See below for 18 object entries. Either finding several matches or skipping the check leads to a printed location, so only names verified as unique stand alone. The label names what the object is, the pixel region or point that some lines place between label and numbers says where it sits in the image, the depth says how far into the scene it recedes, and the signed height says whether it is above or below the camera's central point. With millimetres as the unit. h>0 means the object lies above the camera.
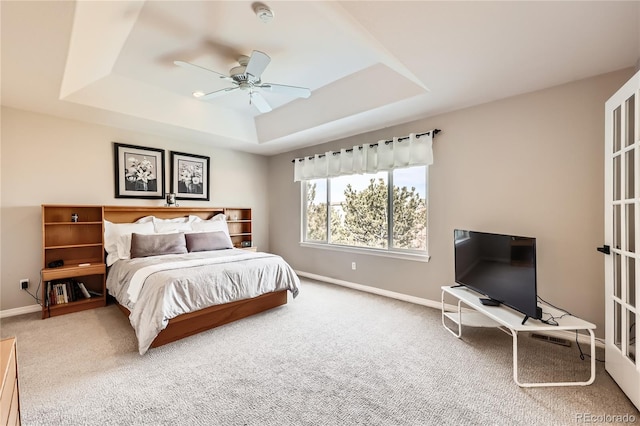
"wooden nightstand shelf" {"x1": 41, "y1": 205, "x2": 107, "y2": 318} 3252 -575
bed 2521 -665
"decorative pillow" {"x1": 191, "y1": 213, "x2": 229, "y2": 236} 4426 -215
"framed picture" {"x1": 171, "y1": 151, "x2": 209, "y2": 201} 4543 +597
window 3756 -9
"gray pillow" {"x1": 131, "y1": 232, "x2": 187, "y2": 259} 3533 -427
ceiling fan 2381 +1274
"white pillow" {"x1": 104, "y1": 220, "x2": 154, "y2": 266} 3623 -278
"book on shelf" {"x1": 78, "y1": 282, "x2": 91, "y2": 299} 3490 -984
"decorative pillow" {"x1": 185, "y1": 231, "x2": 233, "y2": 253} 3947 -434
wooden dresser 986 -679
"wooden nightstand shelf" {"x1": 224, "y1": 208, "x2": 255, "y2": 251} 5195 -267
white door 1756 -184
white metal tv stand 1961 -860
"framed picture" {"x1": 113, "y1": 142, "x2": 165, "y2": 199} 4012 +612
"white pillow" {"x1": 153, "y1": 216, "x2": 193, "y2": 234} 4086 -195
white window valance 3562 +767
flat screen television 2166 -527
